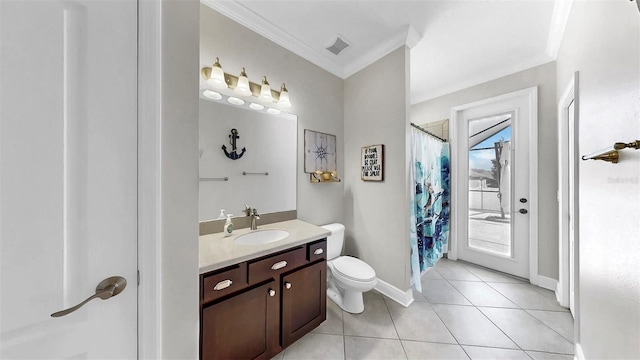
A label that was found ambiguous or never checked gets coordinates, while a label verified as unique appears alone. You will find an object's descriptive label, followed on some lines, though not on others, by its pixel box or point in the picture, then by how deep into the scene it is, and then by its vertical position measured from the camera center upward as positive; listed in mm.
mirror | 1495 +176
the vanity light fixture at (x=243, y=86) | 1454 +790
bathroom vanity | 1033 -701
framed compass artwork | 2096 +328
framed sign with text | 2059 +194
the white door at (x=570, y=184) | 1668 -37
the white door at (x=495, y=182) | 2301 -26
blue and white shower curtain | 2006 -246
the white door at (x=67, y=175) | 479 +16
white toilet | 1657 -838
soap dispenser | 1466 -353
